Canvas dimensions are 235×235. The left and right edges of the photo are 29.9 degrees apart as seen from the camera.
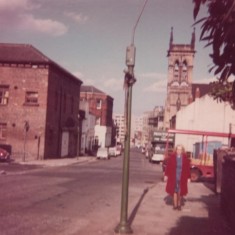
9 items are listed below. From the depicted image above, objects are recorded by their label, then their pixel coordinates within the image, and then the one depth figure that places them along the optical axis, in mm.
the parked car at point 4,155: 36494
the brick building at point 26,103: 44281
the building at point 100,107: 93688
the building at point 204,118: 56188
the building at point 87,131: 67981
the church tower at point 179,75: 85250
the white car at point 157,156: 51781
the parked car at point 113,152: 68938
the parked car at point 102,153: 57344
